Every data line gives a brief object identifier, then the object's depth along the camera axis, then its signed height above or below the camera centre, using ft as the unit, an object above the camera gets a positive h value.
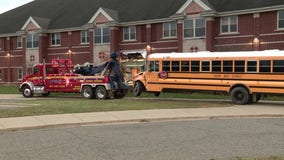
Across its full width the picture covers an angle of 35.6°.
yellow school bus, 73.10 -0.37
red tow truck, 93.91 -2.09
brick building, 126.59 +14.33
